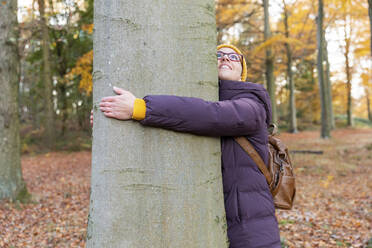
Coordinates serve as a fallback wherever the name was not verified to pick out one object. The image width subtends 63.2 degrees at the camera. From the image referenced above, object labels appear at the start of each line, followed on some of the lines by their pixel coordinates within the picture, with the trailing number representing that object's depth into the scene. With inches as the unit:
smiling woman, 58.5
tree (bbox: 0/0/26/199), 237.3
